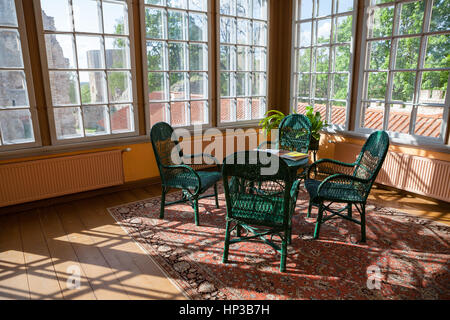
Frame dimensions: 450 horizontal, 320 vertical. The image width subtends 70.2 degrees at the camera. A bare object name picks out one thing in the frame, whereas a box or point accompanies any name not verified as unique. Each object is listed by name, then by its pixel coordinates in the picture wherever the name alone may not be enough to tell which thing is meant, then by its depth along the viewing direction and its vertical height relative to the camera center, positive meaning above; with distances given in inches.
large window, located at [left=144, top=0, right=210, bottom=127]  173.3 +16.8
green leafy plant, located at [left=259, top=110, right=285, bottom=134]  204.4 -22.0
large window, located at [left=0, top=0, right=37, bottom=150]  135.0 +2.3
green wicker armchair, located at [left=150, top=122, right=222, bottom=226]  131.8 -34.6
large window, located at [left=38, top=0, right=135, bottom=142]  147.6 +11.4
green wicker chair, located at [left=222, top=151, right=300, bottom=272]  91.9 -33.3
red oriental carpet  93.0 -56.5
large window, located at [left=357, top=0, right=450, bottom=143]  151.4 +9.2
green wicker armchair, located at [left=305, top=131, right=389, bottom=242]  114.7 -36.3
